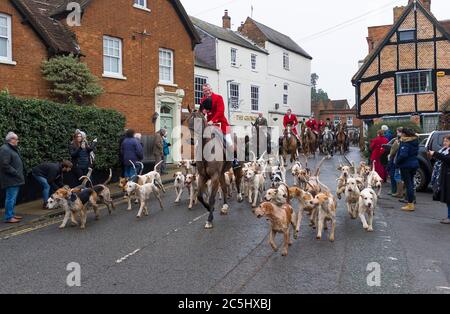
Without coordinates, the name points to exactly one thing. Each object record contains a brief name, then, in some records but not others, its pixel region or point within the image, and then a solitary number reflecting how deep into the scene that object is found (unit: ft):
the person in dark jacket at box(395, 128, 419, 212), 36.01
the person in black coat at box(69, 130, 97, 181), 38.78
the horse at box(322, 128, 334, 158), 88.43
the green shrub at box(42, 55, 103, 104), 55.93
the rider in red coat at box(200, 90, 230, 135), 31.91
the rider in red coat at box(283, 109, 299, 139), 64.95
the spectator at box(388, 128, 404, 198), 42.01
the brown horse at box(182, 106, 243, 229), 29.84
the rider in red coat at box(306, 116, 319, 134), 79.25
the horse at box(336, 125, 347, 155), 94.63
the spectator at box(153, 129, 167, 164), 55.16
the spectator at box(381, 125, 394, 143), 51.76
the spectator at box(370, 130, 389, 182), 50.08
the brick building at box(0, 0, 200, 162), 53.72
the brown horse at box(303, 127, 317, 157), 74.29
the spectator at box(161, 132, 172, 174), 59.77
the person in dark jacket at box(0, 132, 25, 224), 31.50
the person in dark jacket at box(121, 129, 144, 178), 43.80
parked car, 44.04
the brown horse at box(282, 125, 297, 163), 61.57
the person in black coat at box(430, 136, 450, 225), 30.25
